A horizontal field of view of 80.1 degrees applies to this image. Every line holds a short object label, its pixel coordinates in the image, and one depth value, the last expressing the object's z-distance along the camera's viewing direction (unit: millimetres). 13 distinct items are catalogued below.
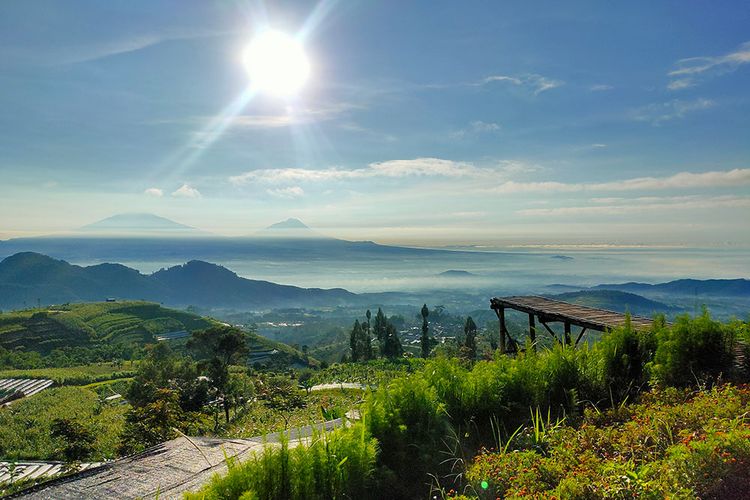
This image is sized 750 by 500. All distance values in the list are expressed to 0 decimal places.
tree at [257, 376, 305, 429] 18750
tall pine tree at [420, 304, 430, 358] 63175
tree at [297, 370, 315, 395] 42112
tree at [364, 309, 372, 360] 64438
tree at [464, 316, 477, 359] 54912
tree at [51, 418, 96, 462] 14805
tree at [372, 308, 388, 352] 69938
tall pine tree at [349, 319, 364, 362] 65375
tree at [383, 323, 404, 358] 64062
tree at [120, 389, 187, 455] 11106
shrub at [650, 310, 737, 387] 5117
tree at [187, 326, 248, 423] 34250
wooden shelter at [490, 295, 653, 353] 8461
